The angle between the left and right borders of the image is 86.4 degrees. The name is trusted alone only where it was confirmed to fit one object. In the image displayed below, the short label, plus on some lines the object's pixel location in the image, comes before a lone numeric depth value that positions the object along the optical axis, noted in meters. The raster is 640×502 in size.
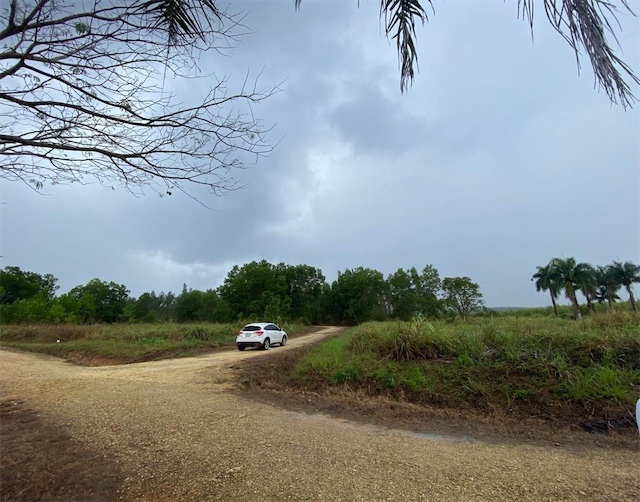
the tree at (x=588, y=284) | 41.69
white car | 18.03
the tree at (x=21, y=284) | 57.45
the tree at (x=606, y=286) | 45.41
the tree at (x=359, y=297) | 68.50
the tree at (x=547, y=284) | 43.74
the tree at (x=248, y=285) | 62.66
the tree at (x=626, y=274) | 43.08
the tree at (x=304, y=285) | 72.81
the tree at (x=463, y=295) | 50.41
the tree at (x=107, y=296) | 65.29
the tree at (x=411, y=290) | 69.81
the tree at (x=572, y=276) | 41.84
